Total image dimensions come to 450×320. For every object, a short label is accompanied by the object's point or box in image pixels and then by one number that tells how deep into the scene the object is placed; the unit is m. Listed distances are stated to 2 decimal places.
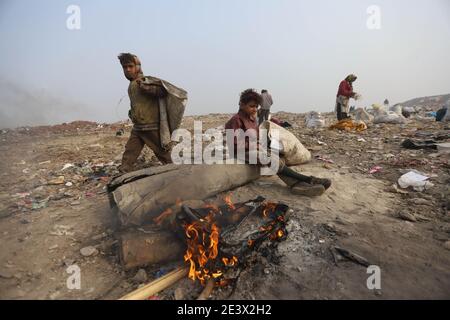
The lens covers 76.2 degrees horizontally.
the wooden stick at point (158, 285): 1.95
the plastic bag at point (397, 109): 9.14
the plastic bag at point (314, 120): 8.39
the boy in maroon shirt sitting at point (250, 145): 3.41
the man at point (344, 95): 8.00
